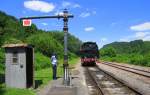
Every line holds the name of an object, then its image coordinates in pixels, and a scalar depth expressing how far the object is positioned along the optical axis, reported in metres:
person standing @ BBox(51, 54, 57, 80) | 14.52
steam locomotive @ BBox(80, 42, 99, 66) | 30.36
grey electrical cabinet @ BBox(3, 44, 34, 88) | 10.10
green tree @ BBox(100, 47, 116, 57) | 79.06
